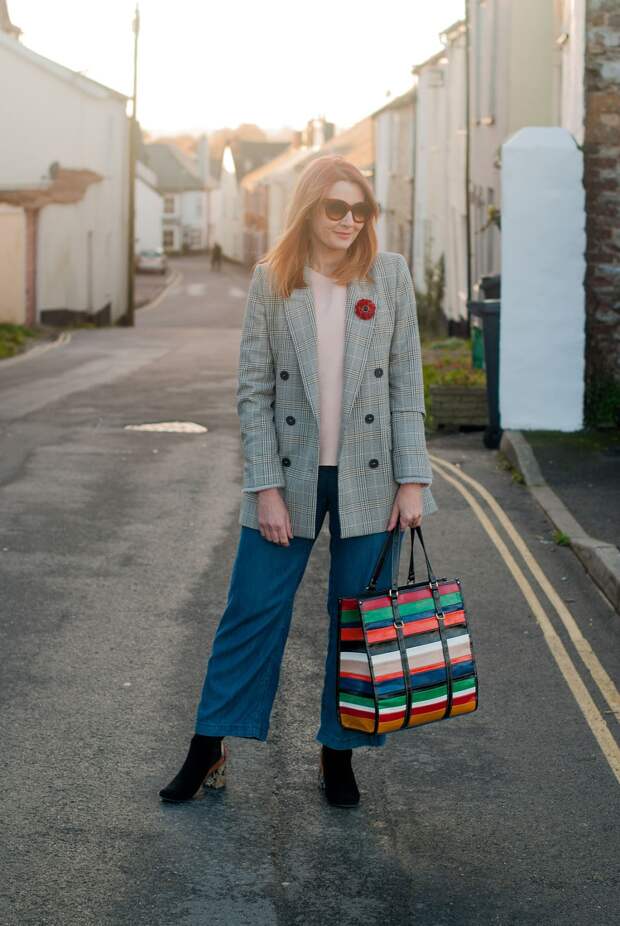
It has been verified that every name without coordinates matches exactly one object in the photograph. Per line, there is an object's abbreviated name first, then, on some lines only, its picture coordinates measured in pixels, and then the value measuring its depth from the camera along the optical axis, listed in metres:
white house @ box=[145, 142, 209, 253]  120.81
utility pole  43.75
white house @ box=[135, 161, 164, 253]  96.56
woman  4.65
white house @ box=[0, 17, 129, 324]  37.97
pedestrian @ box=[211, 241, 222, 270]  89.88
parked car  81.94
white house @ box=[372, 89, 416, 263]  42.47
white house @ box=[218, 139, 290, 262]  110.62
